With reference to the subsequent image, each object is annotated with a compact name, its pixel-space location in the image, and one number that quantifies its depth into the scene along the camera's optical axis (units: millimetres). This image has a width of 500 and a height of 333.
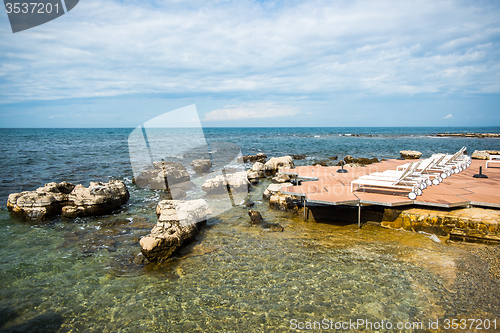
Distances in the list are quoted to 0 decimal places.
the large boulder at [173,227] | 6492
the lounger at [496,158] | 13758
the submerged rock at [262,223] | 8383
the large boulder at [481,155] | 17425
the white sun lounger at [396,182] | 8305
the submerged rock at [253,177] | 15445
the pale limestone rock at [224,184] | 13391
